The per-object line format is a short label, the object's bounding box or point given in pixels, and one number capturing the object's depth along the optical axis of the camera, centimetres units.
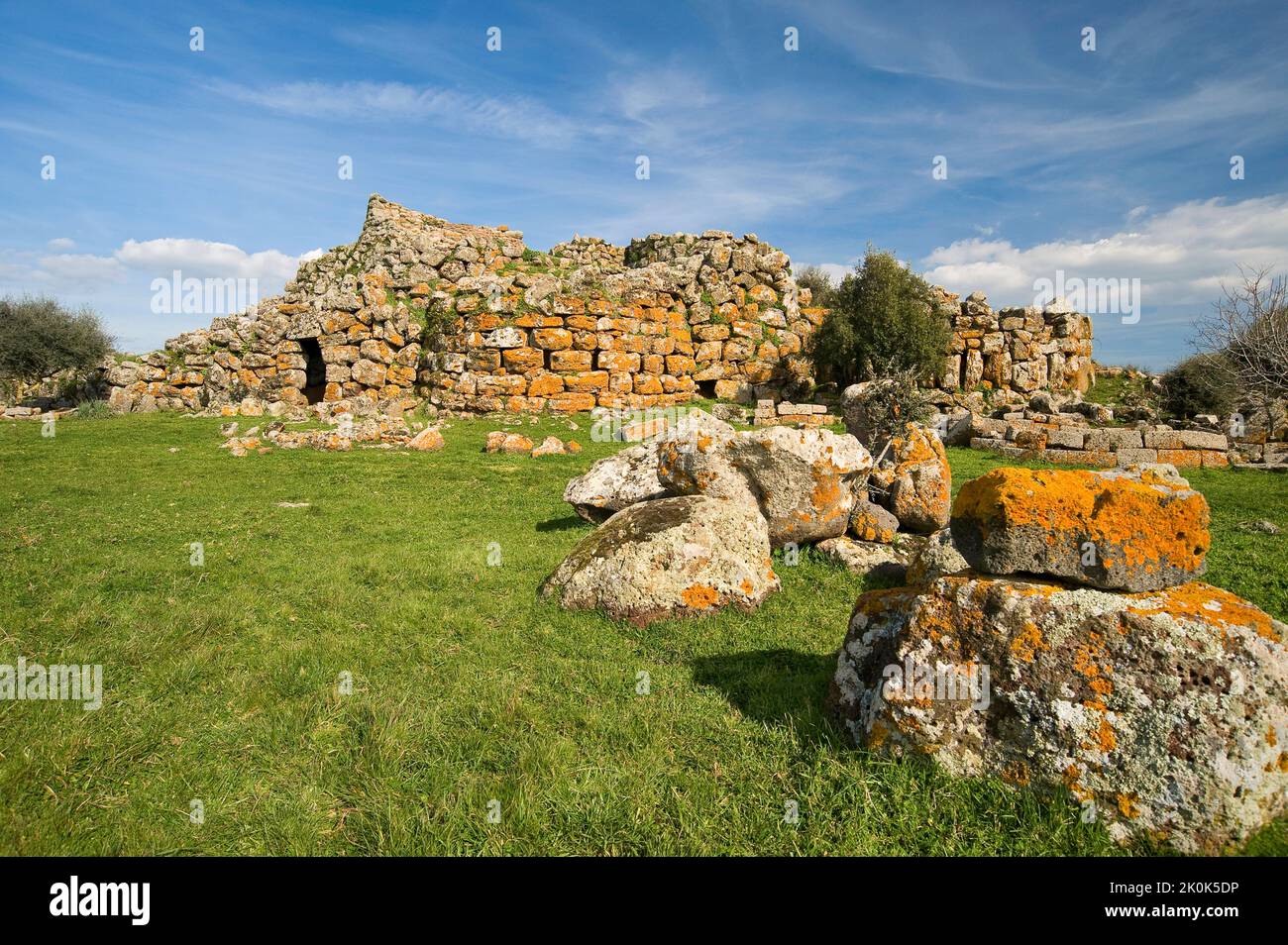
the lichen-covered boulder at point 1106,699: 344
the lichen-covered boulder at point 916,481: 1028
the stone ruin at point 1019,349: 3141
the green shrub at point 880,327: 2928
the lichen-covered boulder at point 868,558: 882
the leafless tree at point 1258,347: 1636
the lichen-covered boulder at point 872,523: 984
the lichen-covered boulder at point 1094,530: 414
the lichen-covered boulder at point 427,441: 2055
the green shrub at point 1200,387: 2472
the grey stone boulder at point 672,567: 704
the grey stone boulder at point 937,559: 730
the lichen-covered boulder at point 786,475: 906
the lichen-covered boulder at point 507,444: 2020
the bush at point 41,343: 3027
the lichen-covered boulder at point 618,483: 1066
